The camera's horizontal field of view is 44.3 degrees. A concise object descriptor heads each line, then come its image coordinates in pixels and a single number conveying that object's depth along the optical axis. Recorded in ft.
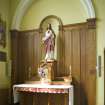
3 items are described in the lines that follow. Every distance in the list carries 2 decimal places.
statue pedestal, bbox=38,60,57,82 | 12.56
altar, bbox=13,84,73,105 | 11.21
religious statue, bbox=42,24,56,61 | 12.93
